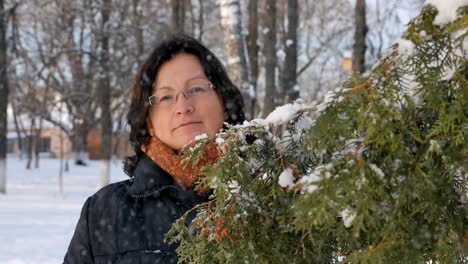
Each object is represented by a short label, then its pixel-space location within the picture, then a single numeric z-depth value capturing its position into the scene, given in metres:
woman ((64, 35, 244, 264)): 2.00
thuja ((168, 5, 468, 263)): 1.28
